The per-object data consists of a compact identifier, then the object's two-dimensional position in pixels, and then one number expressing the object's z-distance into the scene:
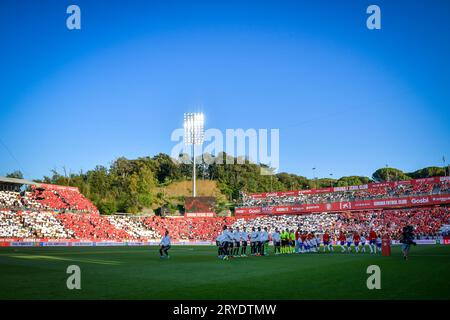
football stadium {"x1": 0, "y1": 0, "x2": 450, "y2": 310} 12.23
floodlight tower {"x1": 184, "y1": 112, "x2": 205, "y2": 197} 78.50
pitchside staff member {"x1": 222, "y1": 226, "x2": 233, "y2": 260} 25.69
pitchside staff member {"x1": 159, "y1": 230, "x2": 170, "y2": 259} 26.11
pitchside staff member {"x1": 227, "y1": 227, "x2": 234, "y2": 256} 26.36
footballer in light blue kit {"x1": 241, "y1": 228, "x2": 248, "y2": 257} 28.64
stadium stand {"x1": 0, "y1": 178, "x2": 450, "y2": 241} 55.59
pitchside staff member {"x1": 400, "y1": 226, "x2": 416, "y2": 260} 22.38
